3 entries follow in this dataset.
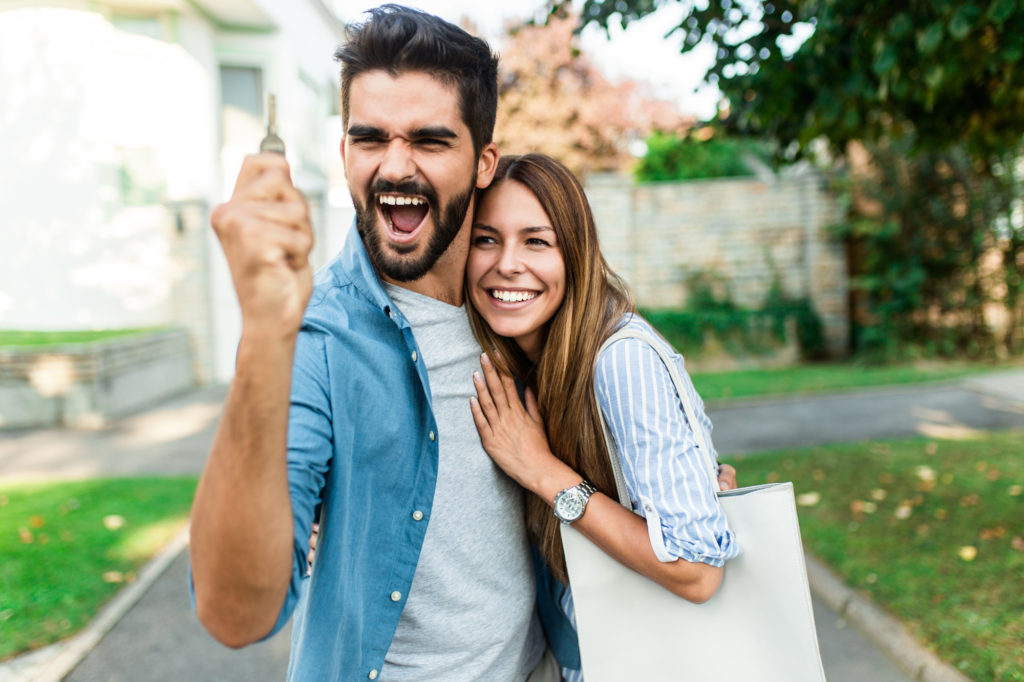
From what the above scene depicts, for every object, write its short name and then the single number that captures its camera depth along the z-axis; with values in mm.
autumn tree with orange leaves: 18594
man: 1204
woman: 1671
